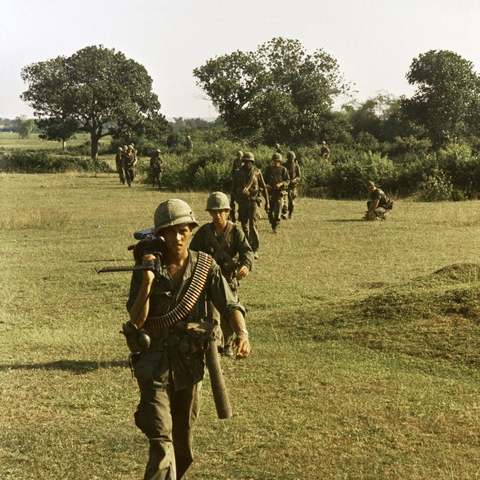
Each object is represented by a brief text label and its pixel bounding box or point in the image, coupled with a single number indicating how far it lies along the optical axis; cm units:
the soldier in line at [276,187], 1939
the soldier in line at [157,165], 3571
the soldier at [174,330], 463
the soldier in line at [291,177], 2258
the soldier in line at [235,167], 1869
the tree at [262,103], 4759
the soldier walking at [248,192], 1459
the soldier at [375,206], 2200
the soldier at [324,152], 3541
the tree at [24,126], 11522
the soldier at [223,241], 822
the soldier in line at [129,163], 3606
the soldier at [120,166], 3722
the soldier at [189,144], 4494
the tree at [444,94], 4728
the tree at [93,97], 6056
